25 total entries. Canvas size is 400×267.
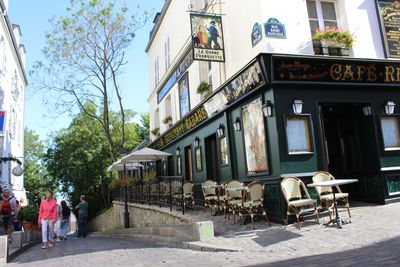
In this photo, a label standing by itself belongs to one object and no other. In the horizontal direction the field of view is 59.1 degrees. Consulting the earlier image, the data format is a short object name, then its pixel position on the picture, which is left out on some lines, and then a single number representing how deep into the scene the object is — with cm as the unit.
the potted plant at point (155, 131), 2192
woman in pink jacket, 983
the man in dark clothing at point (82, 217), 1403
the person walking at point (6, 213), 1010
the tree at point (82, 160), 2938
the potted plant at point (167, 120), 1888
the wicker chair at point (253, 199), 797
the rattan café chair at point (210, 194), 1011
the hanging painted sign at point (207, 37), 1079
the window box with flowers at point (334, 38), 931
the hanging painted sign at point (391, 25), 1009
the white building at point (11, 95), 1848
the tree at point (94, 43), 2031
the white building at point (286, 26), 930
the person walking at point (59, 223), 1356
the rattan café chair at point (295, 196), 739
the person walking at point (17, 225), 1299
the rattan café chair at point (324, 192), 764
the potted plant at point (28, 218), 1481
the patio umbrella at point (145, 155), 1387
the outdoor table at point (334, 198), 691
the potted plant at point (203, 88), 1336
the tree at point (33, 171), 4309
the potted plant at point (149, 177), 1307
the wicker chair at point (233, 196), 839
